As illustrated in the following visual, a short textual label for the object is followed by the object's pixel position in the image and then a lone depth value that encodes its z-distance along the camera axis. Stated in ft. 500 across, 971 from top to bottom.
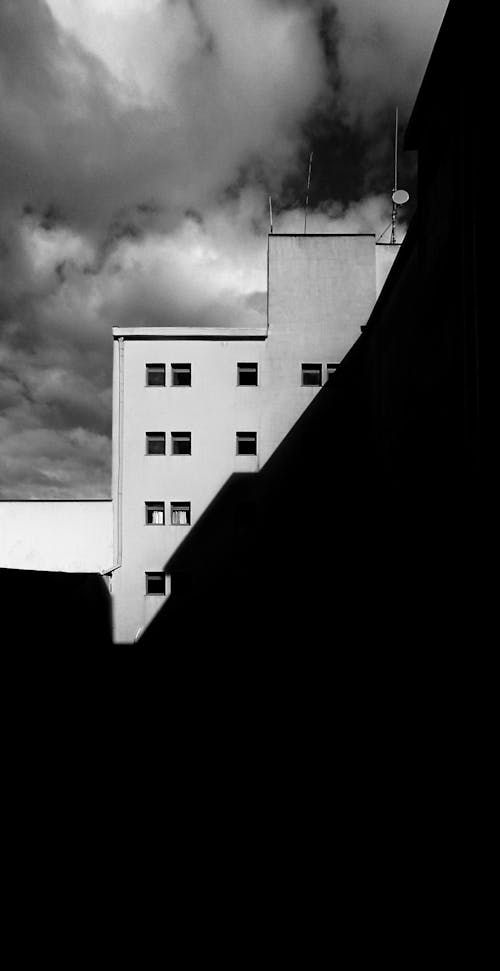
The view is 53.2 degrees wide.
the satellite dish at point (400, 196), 58.90
